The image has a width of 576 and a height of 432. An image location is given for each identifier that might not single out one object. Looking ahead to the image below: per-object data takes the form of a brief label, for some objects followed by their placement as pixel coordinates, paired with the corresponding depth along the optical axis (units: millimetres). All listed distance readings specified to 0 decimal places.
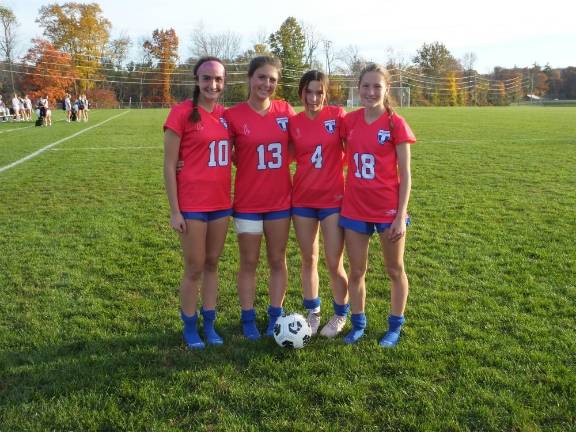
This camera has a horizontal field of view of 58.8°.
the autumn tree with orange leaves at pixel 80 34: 59438
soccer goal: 55250
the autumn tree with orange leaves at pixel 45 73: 54125
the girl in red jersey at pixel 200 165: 3271
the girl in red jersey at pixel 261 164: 3414
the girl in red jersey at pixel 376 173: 3309
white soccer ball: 3504
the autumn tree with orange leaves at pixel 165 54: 63344
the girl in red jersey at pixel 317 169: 3455
